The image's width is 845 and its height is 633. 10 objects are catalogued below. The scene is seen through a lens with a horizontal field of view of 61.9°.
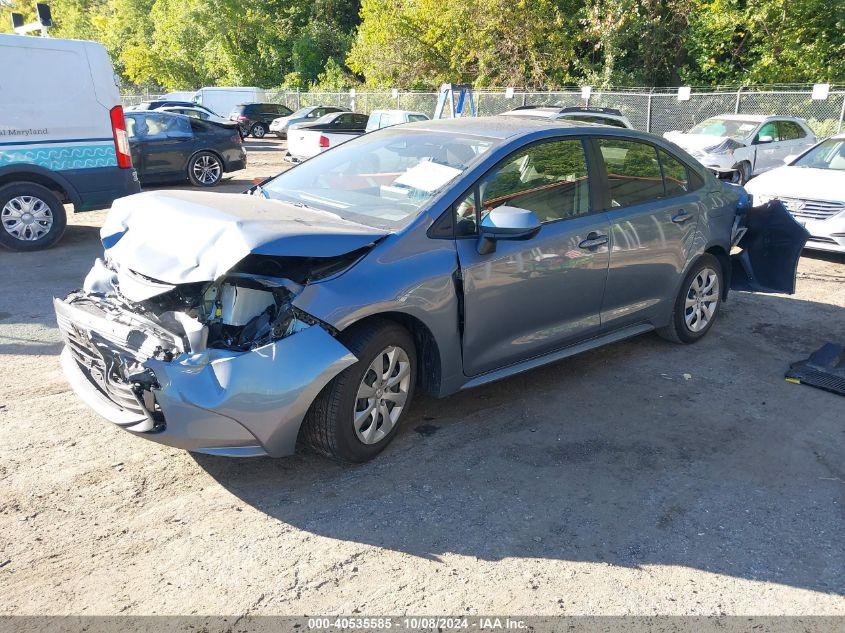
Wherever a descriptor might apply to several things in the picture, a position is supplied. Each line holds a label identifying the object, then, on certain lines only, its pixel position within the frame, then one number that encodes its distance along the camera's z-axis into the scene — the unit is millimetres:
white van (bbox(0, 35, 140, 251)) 7949
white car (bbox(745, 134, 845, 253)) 8391
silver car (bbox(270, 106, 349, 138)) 27141
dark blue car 13070
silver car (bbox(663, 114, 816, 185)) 14188
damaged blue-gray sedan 3232
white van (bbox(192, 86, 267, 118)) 32334
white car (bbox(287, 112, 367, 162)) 16125
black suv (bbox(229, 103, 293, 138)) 30312
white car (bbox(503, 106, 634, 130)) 13586
